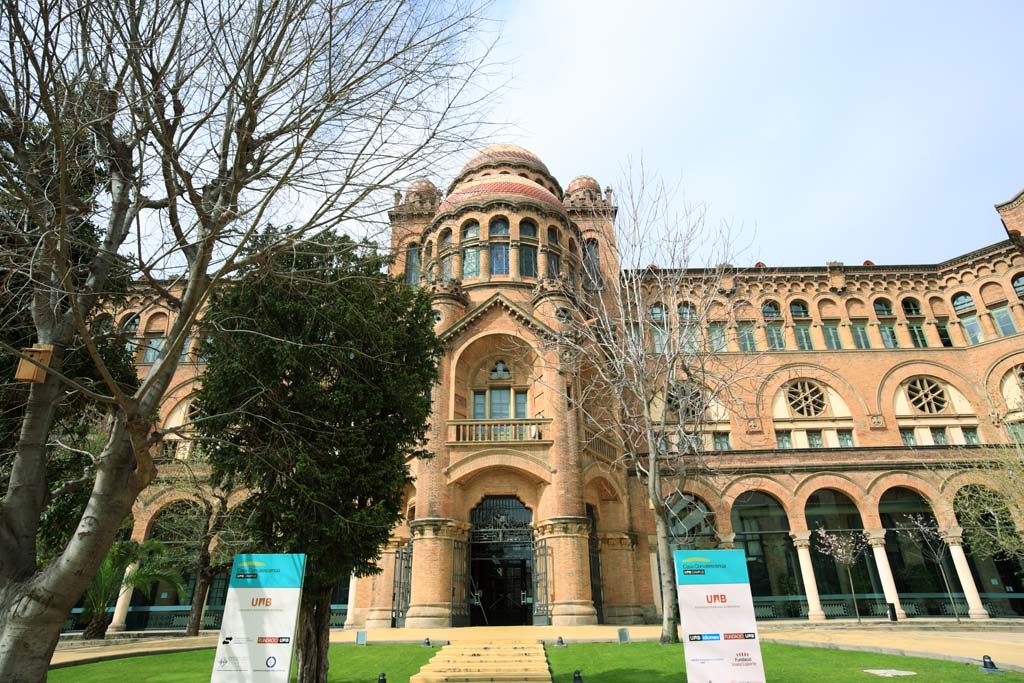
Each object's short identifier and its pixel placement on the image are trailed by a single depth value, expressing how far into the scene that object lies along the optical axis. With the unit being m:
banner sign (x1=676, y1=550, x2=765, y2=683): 8.09
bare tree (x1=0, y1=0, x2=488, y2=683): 6.56
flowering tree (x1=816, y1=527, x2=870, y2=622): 24.19
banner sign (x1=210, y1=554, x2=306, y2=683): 7.63
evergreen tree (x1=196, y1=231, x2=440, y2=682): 11.10
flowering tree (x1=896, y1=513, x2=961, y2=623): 25.19
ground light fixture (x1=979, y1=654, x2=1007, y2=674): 10.78
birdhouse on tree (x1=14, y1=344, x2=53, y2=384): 7.09
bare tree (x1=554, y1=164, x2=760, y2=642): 17.06
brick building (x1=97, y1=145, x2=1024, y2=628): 21.59
